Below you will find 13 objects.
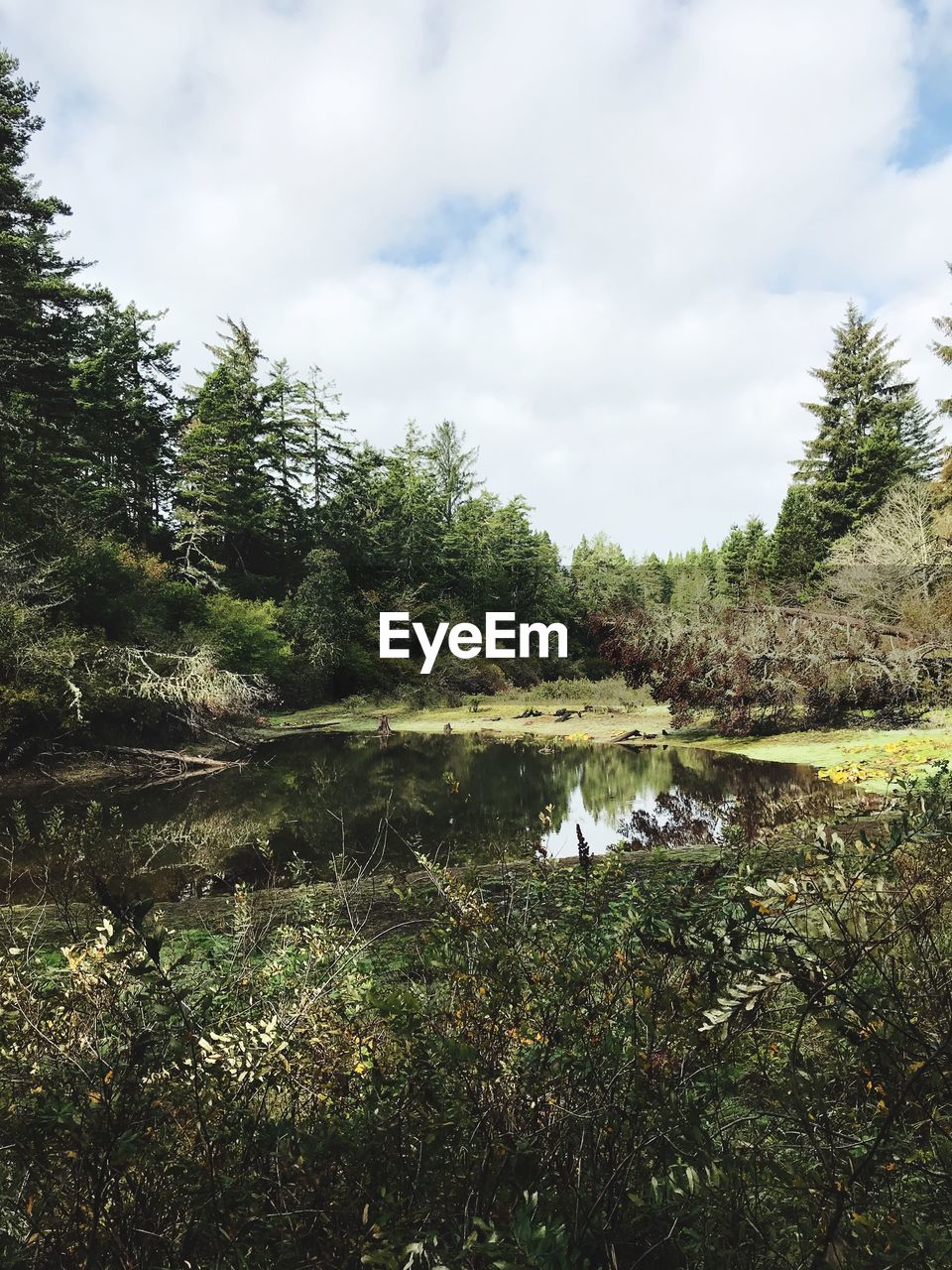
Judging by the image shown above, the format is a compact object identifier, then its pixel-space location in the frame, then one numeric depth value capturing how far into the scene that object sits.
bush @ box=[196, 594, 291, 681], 24.08
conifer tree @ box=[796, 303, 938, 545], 34.69
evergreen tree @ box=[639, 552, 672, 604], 57.78
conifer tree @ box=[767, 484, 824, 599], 33.75
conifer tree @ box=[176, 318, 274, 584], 30.38
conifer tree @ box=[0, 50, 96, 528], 17.03
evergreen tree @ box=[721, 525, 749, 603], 46.34
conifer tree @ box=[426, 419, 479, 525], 49.78
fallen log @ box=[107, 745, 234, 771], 15.99
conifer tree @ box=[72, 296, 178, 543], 30.33
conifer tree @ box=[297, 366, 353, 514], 39.34
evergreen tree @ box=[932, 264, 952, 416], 22.31
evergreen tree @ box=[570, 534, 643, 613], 48.70
